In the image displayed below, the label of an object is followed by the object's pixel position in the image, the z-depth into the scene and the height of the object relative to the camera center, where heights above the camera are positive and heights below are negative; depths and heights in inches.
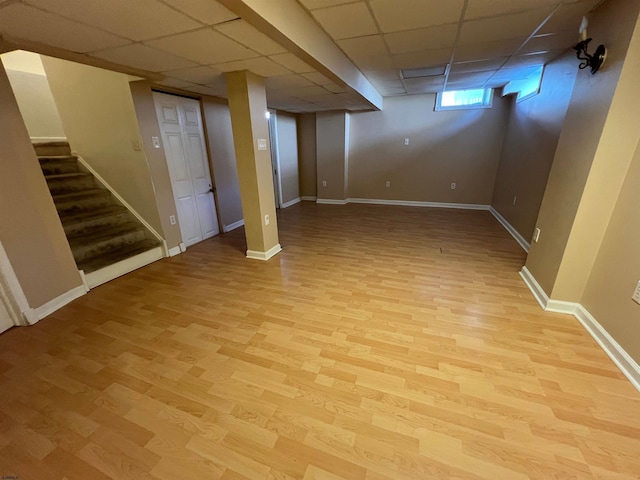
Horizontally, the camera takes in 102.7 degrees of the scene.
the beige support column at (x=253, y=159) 112.4 -3.9
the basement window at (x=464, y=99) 209.2 +38.8
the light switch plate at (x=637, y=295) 63.5 -35.6
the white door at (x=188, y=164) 139.6 -6.5
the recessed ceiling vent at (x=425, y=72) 140.9 +41.8
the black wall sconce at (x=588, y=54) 71.6 +24.8
